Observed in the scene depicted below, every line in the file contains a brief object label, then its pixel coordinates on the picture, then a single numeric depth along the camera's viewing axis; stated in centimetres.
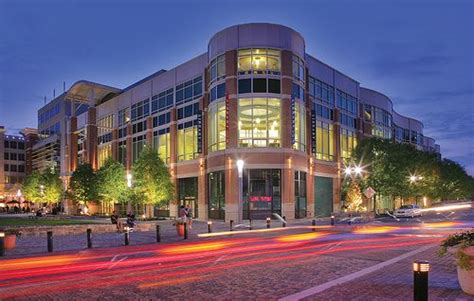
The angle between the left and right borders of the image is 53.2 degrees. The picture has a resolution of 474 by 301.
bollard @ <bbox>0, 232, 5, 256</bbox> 1941
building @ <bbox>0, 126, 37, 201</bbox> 12962
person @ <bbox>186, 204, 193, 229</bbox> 3444
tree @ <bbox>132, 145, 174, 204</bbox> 4697
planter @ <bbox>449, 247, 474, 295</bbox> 959
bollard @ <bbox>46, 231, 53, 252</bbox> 2027
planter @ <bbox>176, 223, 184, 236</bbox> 2797
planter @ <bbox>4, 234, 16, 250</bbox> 2103
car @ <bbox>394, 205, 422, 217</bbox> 5234
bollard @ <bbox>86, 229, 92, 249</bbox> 2195
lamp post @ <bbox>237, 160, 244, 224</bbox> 3522
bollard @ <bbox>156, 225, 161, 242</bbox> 2460
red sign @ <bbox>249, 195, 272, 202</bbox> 4459
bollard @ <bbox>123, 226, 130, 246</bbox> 2316
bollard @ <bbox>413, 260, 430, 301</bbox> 791
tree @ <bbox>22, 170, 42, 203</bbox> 8206
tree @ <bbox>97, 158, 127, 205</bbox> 5519
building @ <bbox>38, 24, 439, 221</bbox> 4528
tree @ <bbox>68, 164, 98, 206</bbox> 6275
